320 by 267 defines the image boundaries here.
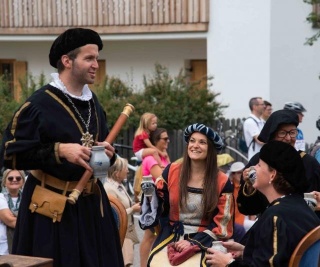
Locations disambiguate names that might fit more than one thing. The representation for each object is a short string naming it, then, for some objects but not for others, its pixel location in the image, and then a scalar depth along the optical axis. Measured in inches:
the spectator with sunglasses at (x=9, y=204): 335.0
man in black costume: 240.6
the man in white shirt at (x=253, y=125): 592.0
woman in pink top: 370.9
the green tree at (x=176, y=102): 701.5
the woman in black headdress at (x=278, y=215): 206.9
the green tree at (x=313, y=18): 695.4
